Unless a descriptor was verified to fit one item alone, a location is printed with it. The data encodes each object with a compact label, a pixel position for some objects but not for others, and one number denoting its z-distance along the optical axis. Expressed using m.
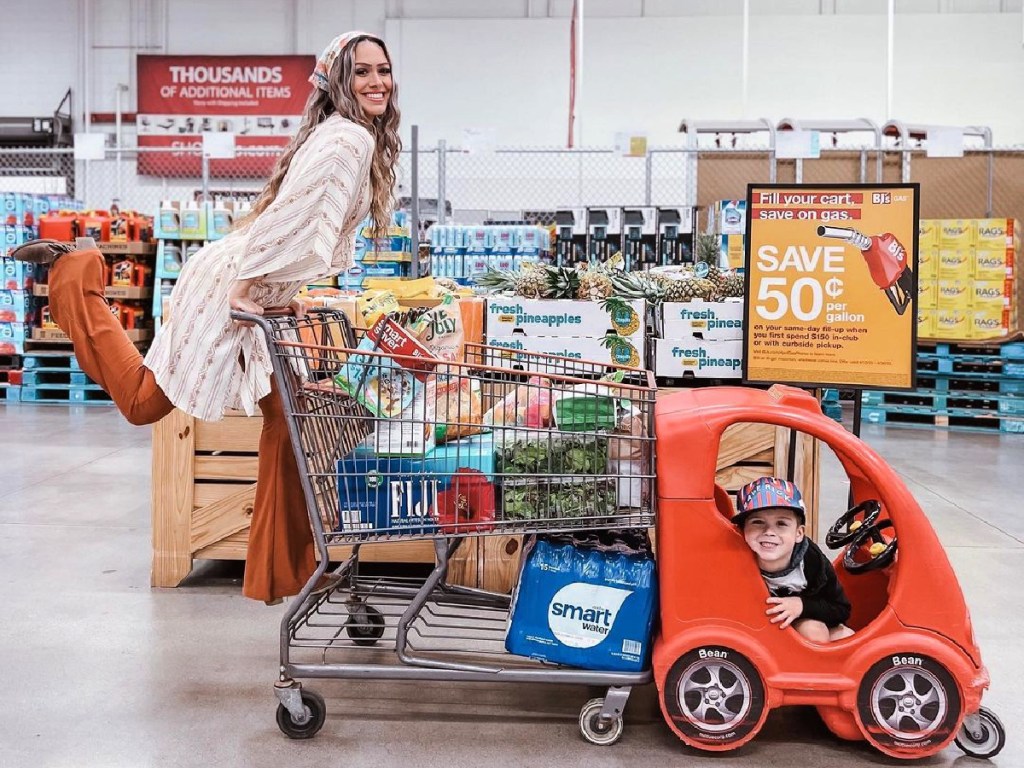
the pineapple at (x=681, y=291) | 3.98
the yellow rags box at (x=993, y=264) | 8.73
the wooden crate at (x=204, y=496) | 3.78
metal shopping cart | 2.48
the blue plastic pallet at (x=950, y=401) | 8.40
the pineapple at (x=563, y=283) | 4.06
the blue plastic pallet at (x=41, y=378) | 9.81
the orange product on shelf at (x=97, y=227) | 9.88
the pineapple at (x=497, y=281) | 4.45
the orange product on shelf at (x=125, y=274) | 9.95
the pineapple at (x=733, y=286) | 4.06
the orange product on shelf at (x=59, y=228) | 9.66
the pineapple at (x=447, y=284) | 4.33
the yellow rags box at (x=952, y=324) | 8.71
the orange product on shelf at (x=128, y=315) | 9.90
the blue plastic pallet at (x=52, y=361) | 9.88
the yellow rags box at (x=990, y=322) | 8.64
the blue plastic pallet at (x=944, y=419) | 8.37
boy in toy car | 2.45
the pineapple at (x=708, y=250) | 5.16
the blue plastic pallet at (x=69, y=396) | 9.73
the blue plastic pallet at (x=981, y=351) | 8.42
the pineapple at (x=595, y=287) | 4.00
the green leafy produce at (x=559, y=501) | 2.50
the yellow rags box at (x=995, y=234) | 8.72
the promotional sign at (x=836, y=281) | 3.35
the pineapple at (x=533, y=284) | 4.07
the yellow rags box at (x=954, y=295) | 8.77
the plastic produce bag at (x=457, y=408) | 2.63
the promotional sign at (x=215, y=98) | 14.92
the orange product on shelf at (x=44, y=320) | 9.88
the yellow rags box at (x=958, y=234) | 8.83
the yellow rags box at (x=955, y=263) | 8.84
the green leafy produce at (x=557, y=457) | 2.50
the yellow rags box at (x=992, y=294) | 8.68
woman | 2.55
